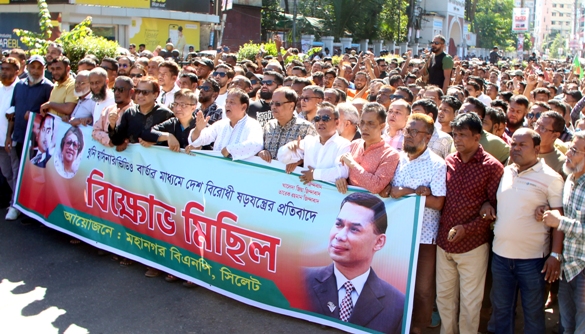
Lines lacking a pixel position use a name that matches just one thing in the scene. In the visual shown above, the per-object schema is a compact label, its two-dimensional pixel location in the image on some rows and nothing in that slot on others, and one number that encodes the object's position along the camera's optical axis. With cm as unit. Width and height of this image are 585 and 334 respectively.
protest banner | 462
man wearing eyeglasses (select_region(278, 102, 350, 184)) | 494
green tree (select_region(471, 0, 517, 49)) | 8662
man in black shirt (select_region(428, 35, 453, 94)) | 1010
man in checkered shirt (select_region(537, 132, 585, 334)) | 403
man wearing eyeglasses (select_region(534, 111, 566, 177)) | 478
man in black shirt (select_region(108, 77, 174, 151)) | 597
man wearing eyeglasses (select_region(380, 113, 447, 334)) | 448
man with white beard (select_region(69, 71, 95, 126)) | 700
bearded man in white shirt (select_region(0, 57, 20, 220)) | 768
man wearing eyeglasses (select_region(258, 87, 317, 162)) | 554
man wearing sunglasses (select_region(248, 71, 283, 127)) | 743
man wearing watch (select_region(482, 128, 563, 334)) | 418
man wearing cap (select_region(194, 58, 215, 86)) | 912
